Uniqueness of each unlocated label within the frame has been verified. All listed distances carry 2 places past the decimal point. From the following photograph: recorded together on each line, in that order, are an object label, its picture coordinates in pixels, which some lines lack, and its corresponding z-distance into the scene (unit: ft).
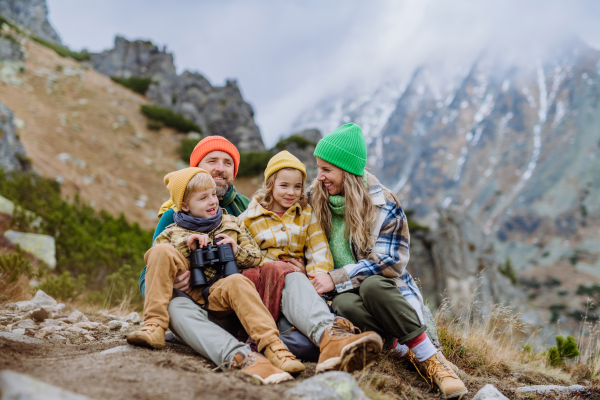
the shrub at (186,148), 56.54
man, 7.66
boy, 8.43
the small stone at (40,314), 12.48
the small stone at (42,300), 14.66
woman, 9.36
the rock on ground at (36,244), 21.10
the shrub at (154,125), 60.34
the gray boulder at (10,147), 30.42
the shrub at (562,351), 16.07
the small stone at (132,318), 14.80
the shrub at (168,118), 62.44
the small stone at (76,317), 13.25
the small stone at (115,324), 13.46
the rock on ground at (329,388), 6.28
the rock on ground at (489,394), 8.54
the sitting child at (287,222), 10.93
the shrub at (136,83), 75.46
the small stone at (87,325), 12.76
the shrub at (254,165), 54.65
